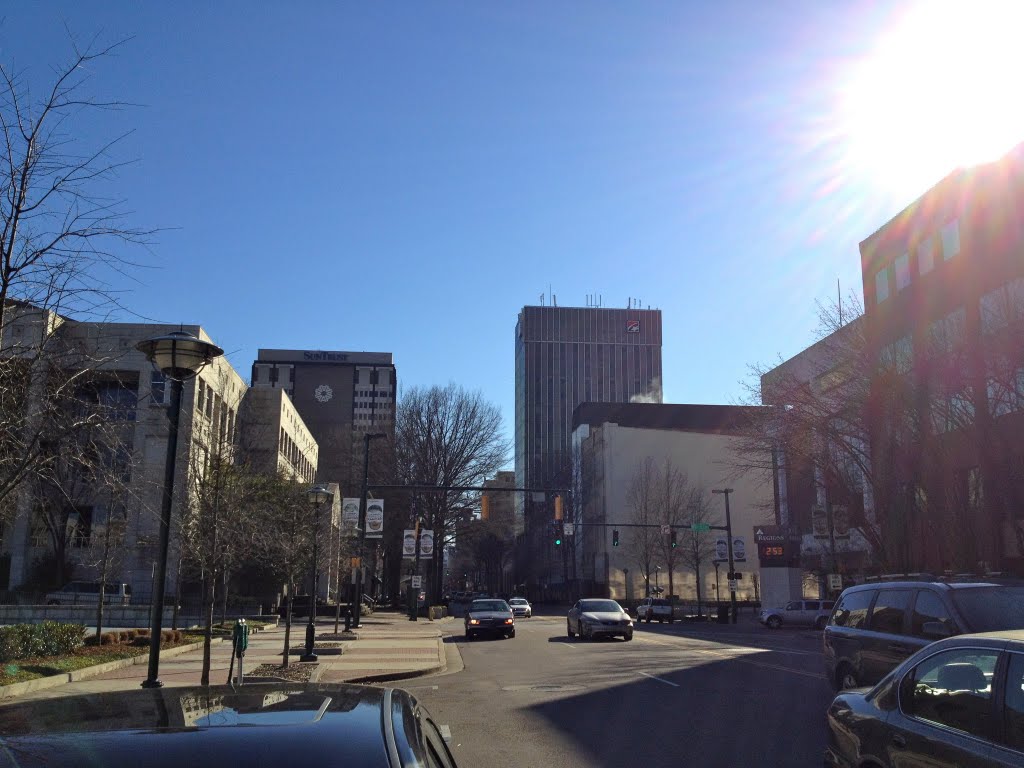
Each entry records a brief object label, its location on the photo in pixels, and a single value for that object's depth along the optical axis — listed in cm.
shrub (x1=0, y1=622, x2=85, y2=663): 1670
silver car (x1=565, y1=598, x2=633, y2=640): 3069
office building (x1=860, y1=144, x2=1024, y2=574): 2236
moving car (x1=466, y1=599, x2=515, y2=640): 3391
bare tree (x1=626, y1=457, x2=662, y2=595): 7600
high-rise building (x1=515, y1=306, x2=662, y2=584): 16338
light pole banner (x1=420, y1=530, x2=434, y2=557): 5012
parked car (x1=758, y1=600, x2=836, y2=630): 4566
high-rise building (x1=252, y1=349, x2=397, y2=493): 12631
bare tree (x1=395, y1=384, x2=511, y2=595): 6216
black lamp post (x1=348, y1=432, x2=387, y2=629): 3843
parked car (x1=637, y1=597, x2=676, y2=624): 5294
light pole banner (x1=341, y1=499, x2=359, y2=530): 4053
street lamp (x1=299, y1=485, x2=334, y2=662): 2092
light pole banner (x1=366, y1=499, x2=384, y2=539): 3803
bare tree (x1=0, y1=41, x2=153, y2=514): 871
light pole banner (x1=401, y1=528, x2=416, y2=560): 4816
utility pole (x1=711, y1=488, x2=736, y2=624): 5049
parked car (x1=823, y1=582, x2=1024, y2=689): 956
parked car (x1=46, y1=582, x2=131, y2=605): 4222
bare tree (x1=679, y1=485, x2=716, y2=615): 7519
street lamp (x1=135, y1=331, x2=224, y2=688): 1005
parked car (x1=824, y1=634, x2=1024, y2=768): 454
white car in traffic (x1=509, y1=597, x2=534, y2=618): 6147
